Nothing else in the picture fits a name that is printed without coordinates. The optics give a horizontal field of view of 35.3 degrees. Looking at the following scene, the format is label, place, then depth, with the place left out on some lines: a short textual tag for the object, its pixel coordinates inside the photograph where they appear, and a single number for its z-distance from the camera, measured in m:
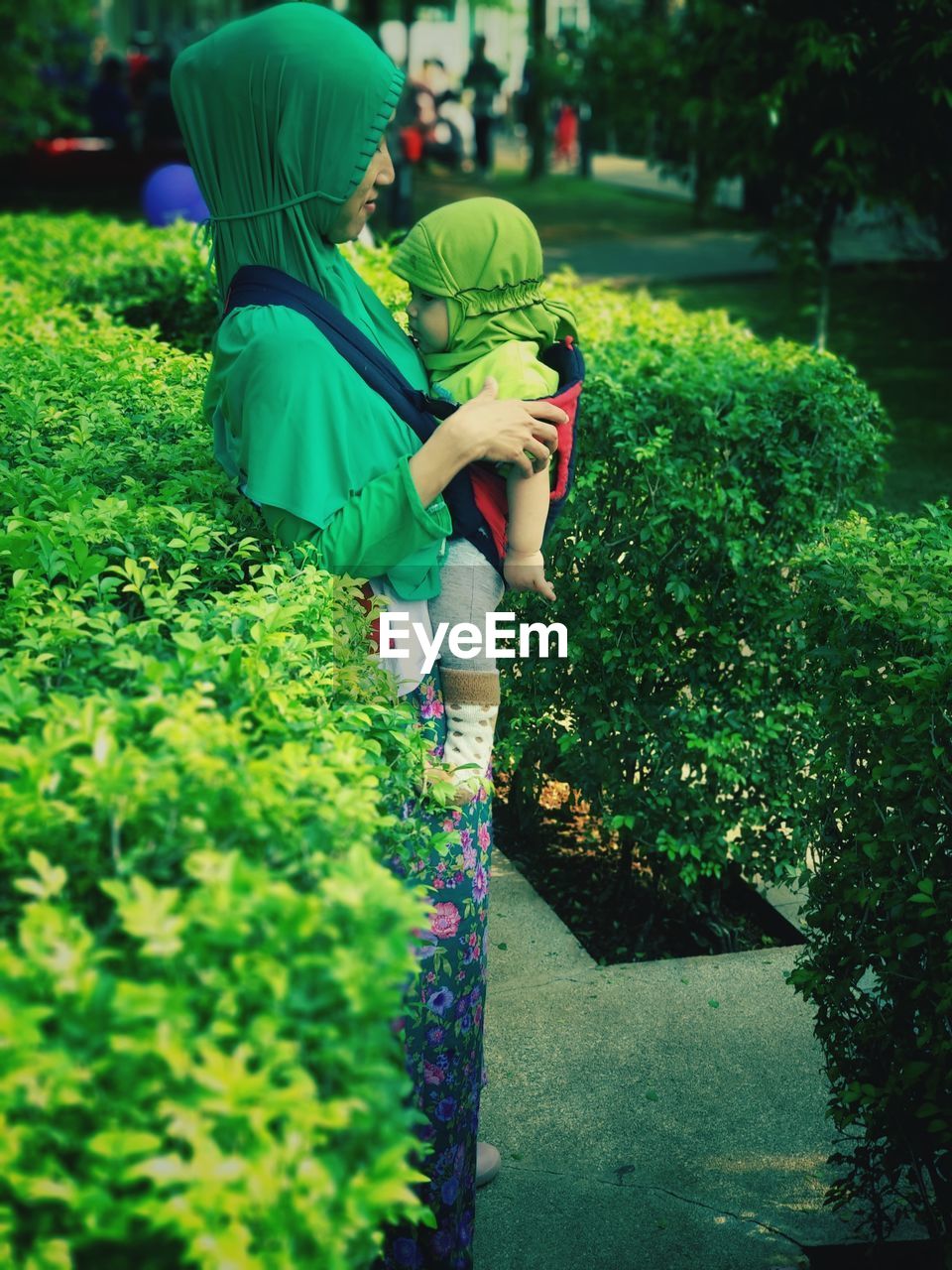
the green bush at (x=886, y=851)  2.74
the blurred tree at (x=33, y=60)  15.18
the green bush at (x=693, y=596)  4.23
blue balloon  8.91
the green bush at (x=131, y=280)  6.00
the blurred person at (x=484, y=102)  25.92
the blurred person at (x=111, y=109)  24.42
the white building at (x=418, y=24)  42.75
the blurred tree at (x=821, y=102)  7.52
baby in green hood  2.58
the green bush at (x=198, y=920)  1.32
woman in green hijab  2.33
